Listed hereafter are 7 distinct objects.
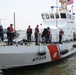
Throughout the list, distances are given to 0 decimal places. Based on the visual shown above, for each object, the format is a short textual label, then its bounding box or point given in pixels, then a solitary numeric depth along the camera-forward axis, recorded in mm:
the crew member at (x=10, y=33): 12766
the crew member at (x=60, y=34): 16609
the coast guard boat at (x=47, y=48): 12514
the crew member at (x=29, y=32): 14740
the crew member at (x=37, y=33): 14367
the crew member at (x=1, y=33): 12795
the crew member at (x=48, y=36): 15180
